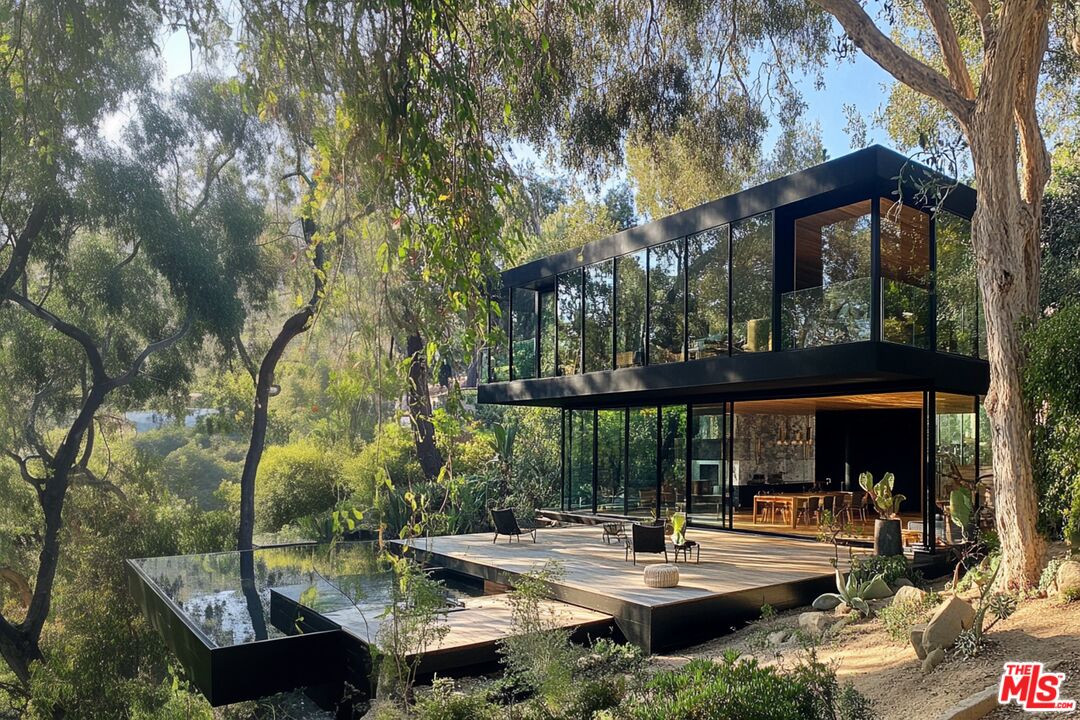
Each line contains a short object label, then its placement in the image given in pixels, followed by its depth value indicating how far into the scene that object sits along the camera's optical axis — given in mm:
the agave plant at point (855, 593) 8148
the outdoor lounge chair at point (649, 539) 10719
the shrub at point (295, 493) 20328
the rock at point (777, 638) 7656
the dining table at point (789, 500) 13828
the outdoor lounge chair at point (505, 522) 13977
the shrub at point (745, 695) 4029
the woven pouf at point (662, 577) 9320
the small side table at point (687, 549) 11000
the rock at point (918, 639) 6043
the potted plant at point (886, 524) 10195
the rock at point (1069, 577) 6742
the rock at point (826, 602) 8897
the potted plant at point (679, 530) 11055
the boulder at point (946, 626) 5965
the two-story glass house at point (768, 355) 10875
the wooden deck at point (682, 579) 8453
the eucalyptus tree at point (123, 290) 15094
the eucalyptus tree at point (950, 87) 7684
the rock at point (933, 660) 5832
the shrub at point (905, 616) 6812
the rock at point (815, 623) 7866
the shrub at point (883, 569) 9047
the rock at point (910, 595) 7242
